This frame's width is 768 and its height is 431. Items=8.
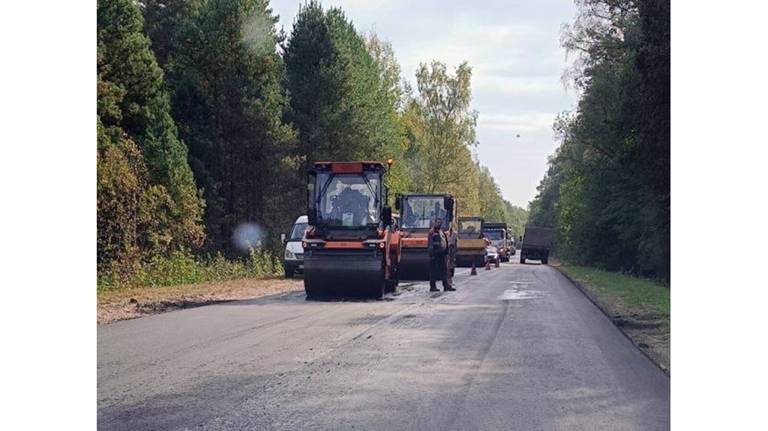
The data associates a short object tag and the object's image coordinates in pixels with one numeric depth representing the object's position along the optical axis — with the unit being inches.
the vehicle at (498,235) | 1931.6
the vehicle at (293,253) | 1037.2
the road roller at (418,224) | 1001.5
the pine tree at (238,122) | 1090.7
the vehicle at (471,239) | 1476.1
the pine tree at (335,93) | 956.0
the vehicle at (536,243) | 2082.9
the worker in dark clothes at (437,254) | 840.4
